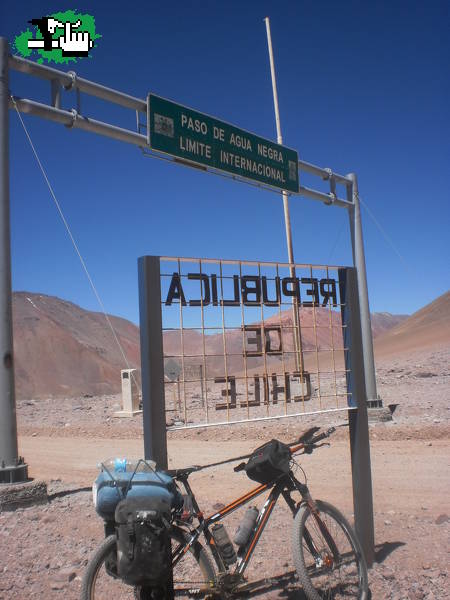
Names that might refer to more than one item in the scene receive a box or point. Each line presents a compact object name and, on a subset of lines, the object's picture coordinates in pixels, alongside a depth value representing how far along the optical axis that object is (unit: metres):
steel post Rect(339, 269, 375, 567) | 4.81
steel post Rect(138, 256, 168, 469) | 3.87
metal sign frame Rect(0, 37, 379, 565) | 6.34
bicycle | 3.35
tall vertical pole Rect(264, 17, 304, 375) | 14.45
